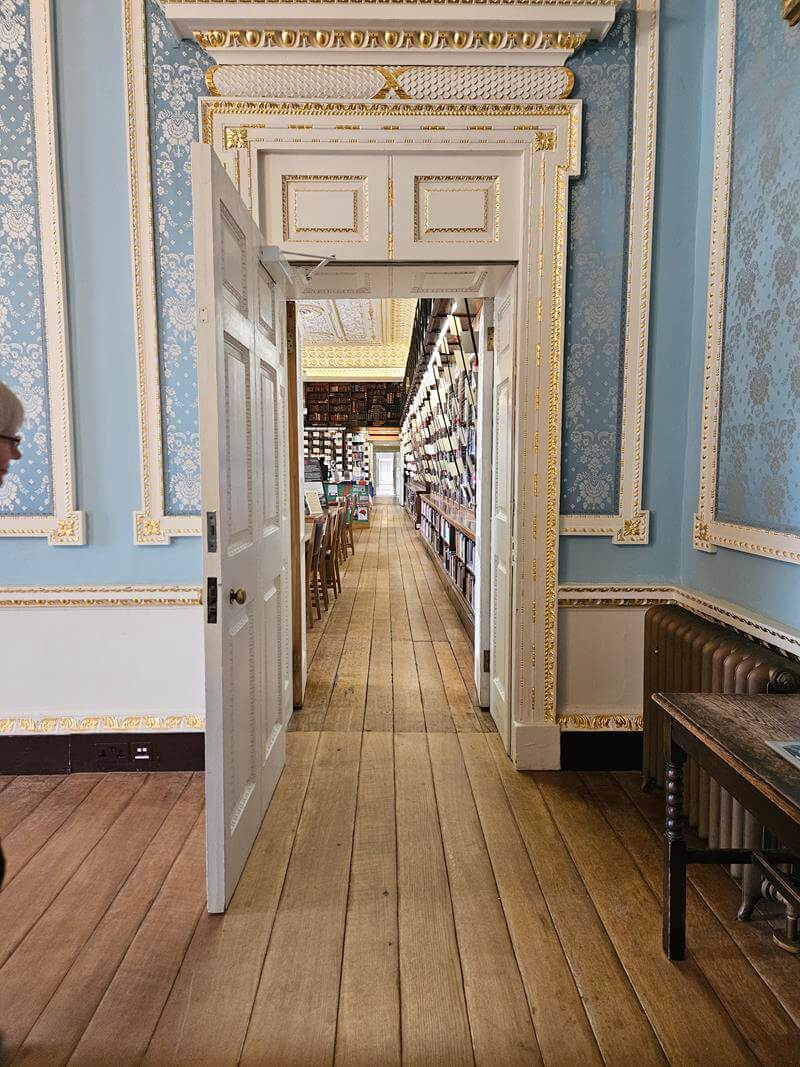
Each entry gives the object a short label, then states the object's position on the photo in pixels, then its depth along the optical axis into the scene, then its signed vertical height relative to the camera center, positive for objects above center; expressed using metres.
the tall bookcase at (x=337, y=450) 17.78 +0.66
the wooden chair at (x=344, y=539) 9.93 -1.07
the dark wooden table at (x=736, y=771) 1.38 -0.70
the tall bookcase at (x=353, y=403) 16.30 +1.88
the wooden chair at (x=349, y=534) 11.85 -1.17
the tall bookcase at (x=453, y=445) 5.54 +0.33
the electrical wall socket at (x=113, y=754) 3.13 -1.37
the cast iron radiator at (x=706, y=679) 2.05 -0.76
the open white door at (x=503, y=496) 3.13 -0.12
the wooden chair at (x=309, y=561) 6.10 -0.84
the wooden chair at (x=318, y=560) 6.40 -0.91
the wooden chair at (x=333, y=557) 7.41 -0.99
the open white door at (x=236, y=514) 1.92 -0.14
